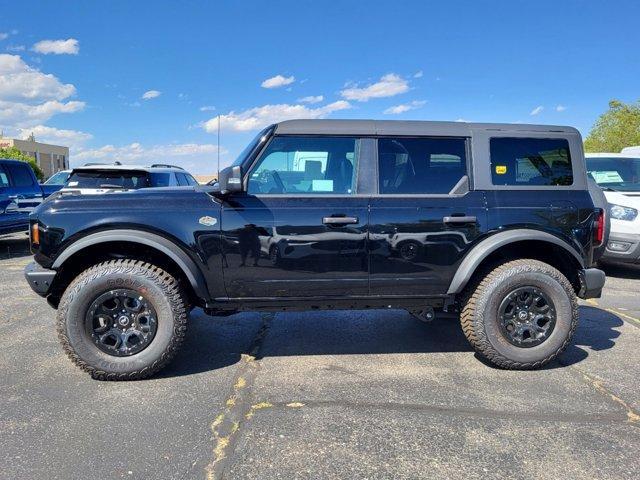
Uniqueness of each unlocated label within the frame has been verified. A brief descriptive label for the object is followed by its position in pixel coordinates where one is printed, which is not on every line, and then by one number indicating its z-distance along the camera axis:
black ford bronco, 3.35
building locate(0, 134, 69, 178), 63.61
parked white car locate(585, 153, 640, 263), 6.70
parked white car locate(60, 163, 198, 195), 7.20
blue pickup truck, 8.92
